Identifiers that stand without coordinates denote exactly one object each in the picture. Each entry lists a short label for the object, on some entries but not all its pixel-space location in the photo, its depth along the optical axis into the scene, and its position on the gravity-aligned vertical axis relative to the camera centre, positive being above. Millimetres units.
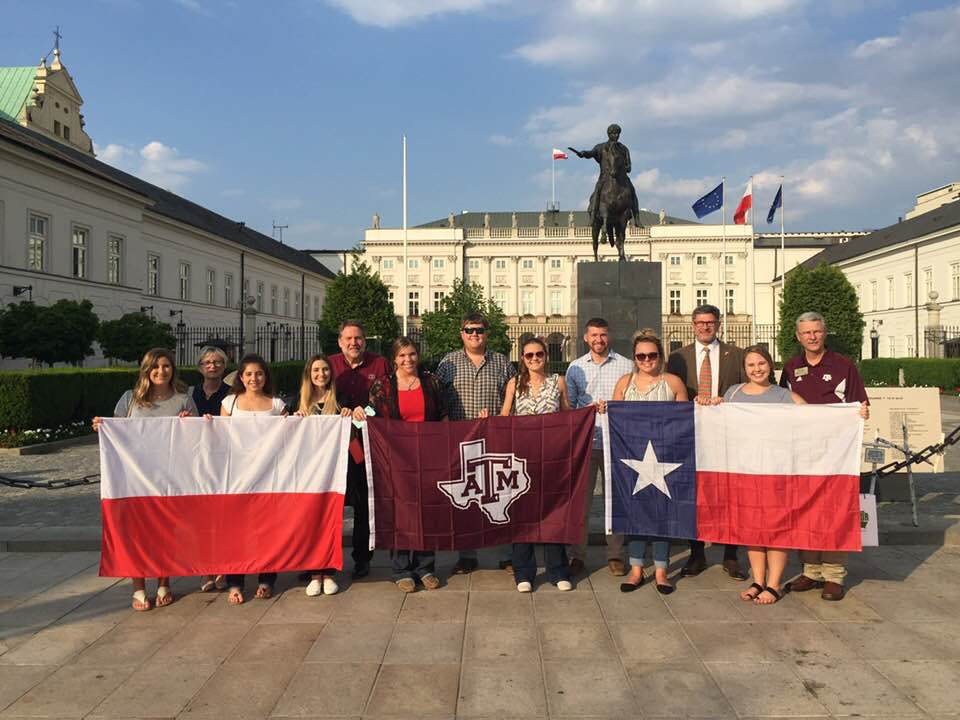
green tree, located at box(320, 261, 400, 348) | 40594 +3262
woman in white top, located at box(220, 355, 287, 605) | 5262 -252
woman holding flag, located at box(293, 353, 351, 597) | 5297 -243
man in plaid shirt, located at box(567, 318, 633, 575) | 5773 -116
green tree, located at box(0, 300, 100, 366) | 21672 +877
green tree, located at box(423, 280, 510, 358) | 37031 +1858
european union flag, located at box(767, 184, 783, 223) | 43403 +9461
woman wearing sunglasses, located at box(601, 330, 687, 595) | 5281 -201
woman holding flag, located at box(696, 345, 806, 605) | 5004 -270
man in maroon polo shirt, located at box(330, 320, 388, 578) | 5477 -194
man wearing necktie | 5672 -25
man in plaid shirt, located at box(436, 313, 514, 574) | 5512 -134
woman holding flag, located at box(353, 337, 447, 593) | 5355 -286
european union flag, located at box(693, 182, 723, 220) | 35906 +7893
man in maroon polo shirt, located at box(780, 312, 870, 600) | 5199 -121
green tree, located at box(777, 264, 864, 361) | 41406 +3439
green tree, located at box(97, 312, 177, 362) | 25094 +791
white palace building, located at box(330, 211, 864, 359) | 77250 +10711
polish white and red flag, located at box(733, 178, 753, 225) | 38188 +8178
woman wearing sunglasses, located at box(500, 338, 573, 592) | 5312 -291
